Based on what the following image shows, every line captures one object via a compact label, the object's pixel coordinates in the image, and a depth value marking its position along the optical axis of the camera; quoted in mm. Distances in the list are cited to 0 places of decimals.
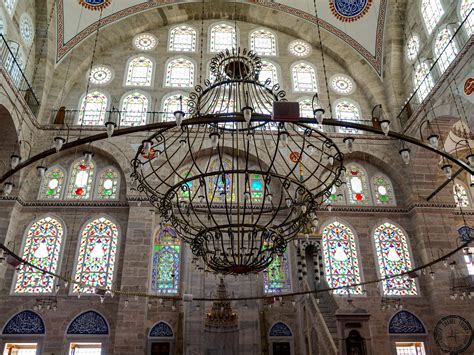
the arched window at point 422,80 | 9945
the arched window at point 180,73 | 11633
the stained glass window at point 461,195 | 11445
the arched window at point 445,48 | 9016
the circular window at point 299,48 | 12477
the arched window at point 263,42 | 12453
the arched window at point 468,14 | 8289
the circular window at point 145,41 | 12211
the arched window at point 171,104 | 11080
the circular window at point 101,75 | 11500
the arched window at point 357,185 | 10602
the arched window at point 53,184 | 10047
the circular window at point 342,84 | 11906
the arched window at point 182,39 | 12266
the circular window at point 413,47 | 10680
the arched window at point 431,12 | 9789
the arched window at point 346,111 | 11407
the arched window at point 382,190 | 10641
